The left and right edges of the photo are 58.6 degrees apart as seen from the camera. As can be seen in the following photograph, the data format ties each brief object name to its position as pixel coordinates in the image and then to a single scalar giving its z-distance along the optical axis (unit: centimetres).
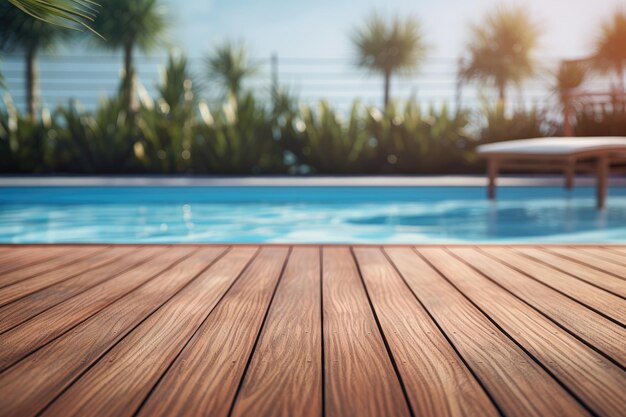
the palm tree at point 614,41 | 1237
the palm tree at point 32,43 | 1029
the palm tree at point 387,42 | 1222
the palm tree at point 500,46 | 1133
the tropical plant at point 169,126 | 657
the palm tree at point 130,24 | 1154
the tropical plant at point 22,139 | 664
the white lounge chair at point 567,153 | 401
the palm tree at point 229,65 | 1233
